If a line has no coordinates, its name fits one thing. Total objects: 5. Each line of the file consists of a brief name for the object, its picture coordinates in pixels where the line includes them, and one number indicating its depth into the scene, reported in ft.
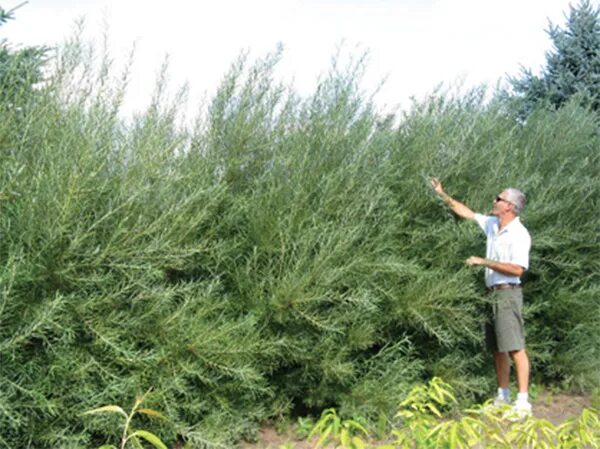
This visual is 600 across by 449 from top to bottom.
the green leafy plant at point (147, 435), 6.15
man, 20.56
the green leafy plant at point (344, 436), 6.90
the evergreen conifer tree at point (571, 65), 39.96
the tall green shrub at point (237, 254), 14.15
